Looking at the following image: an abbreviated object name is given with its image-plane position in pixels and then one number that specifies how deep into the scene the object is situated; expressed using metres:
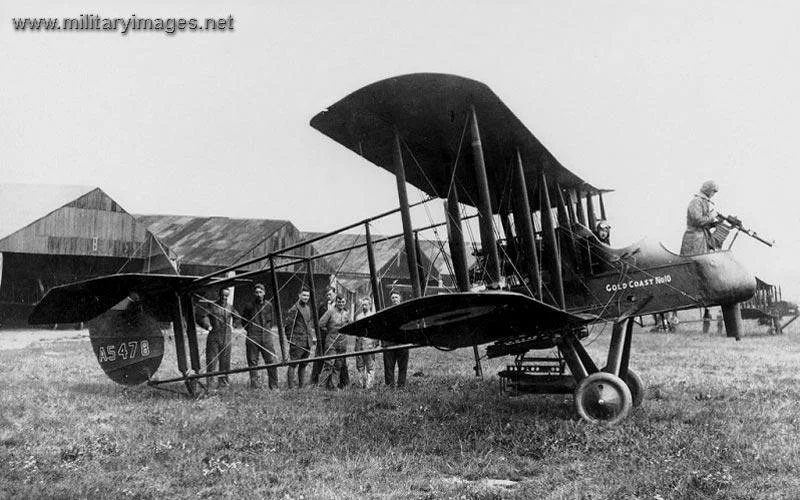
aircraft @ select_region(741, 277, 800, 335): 22.80
